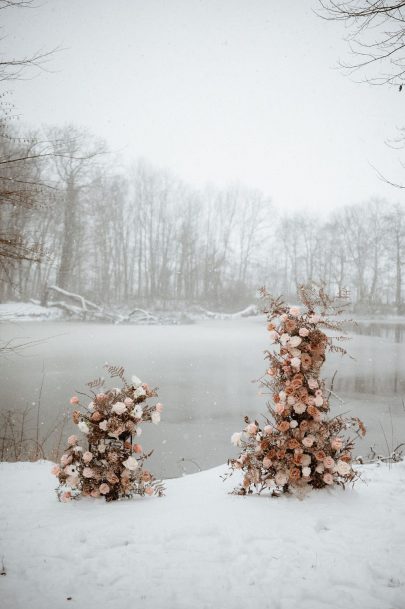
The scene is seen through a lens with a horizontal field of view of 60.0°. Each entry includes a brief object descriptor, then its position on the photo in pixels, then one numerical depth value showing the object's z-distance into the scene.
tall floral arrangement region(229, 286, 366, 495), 3.23
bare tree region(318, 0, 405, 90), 3.48
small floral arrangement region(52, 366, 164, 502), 3.27
